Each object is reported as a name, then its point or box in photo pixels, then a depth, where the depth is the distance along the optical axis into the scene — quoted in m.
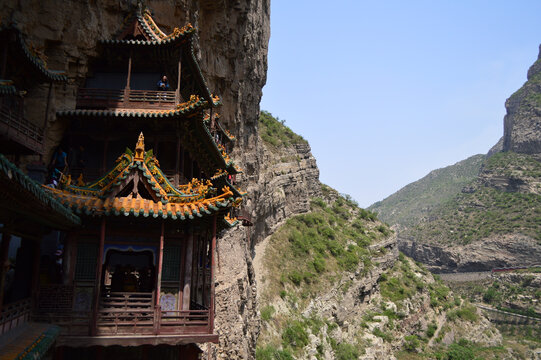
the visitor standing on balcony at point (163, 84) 18.90
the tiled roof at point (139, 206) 13.30
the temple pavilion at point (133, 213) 13.32
